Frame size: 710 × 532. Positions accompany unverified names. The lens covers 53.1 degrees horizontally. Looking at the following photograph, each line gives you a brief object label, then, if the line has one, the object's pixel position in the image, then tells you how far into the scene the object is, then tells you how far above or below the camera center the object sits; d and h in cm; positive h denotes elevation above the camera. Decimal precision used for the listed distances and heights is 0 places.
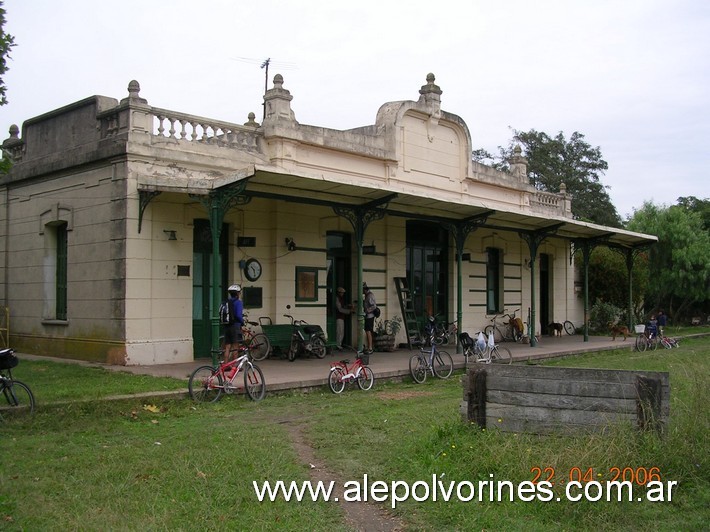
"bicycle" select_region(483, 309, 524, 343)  2203 -109
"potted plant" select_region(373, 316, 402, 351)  1759 -99
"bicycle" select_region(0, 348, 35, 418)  827 -117
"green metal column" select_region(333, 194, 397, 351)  1454 +160
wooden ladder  1864 -46
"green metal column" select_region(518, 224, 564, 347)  2000 +158
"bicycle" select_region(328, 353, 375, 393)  1155 -135
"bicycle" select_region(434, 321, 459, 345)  1914 -108
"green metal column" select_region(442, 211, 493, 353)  1738 +153
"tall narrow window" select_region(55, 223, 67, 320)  1489 +42
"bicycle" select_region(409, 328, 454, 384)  1314 -135
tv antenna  3769 +1209
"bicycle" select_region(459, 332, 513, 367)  1440 -120
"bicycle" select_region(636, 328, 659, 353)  2005 -135
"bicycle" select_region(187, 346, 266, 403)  1005 -124
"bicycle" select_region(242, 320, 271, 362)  1484 -104
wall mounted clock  1525 +54
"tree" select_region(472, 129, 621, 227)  4847 +852
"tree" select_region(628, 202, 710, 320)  2908 +167
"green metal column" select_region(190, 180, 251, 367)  1148 +129
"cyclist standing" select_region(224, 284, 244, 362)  1091 -43
